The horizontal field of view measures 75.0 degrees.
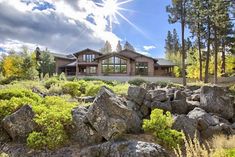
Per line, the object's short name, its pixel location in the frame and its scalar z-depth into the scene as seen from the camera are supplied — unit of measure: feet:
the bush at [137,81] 56.81
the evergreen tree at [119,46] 174.96
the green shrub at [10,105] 19.01
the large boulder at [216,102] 24.54
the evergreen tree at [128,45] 176.63
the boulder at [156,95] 22.86
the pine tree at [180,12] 60.75
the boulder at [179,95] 24.54
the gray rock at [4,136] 18.09
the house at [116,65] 87.00
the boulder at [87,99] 24.46
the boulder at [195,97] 26.44
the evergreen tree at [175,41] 144.45
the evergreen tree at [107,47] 169.36
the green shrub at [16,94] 20.95
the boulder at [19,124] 17.71
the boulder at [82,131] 16.80
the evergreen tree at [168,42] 148.45
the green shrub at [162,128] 16.90
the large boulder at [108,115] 16.17
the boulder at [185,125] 18.44
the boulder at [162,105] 22.07
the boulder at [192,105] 24.21
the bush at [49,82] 38.35
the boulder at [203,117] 20.43
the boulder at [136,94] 22.32
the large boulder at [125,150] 14.64
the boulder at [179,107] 23.49
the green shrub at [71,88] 32.13
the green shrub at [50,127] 16.43
